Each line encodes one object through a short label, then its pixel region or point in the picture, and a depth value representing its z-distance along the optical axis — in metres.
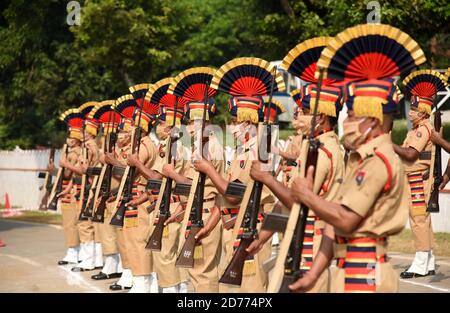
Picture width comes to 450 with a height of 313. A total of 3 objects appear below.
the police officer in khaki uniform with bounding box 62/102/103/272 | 12.89
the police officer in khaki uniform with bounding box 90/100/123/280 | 11.88
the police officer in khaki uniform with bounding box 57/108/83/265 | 13.70
